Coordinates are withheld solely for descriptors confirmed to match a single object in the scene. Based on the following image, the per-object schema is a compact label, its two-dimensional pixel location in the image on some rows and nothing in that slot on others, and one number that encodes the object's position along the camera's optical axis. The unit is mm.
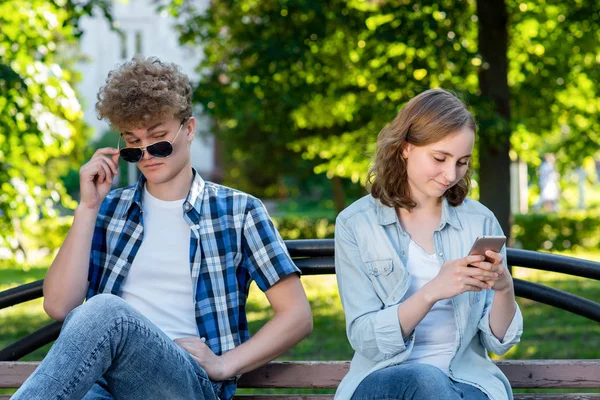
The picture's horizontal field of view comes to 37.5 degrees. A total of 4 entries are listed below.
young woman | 2674
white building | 39844
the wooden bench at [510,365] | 3057
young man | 2994
